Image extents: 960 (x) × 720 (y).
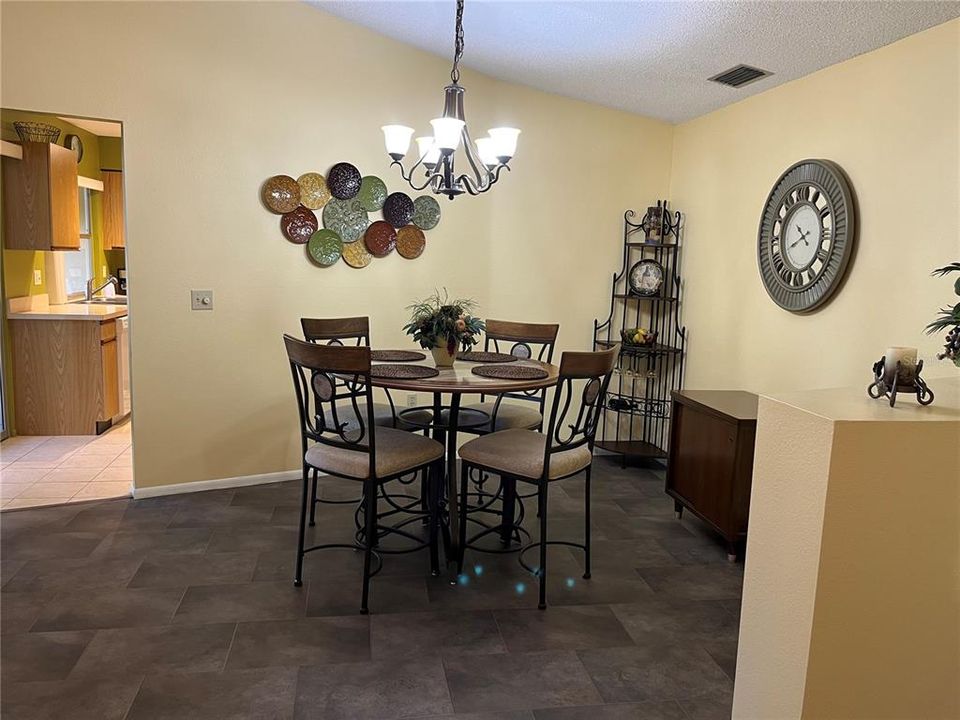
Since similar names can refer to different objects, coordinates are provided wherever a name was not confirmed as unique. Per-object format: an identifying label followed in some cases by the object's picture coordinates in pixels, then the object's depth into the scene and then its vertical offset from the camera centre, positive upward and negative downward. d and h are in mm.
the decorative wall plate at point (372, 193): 4203 +475
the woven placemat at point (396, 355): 3393 -420
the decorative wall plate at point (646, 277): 4703 +31
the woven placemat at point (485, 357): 3588 -428
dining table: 2812 -463
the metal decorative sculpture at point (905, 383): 1589 -210
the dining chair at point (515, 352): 3461 -434
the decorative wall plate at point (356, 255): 4230 +92
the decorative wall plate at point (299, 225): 4035 +253
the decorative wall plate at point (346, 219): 4141 +309
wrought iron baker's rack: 4742 -445
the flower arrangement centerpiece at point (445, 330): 3221 -264
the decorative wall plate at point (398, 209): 4281 +391
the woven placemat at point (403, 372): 2914 -432
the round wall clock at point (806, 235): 3152 +263
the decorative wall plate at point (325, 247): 4121 +130
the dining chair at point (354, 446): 2607 -736
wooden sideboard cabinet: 3145 -841
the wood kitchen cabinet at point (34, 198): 4719 +403
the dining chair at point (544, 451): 2686 -748
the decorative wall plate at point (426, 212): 4379 +387
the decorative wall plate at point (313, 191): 4047 +459
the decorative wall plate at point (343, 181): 4113 +532
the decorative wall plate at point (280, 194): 3953 +422
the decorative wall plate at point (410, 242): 4359 +195
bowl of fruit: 4559 -365
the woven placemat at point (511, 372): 3010 -427
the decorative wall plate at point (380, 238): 4266 +204
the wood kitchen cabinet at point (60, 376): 4898 -843
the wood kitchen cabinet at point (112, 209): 6902 +513
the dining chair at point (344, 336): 3414 -367
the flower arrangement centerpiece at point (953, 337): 1838 -114
